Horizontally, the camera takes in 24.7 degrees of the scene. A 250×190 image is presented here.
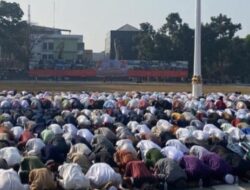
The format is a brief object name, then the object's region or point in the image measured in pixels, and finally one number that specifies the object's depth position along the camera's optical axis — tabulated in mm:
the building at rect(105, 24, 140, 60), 85812
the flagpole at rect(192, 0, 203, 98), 33938
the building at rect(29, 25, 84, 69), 88062
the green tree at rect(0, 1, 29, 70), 75375
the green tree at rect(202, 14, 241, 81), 76125
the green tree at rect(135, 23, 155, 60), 76625
